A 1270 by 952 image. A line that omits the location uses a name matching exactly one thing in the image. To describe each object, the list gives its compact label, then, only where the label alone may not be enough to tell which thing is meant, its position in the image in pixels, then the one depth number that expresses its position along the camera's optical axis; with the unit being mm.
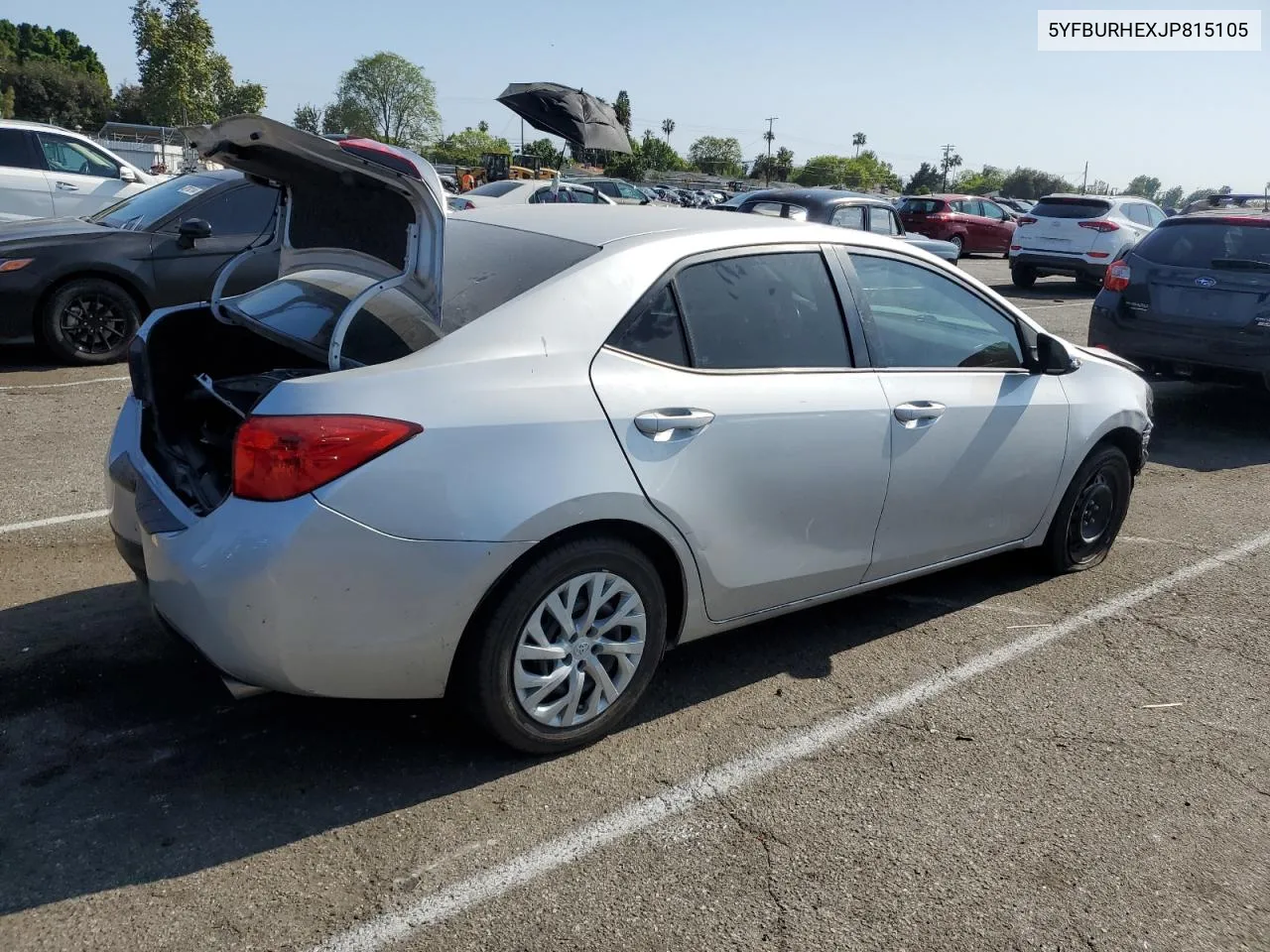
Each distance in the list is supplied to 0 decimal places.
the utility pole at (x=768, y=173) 100106
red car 24562
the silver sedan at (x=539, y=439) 2775
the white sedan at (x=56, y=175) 11852
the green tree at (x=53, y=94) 84062
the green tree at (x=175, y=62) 89812
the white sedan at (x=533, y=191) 17609
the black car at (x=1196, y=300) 7820
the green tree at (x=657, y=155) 120812
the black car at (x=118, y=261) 8031
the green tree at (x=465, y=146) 107562
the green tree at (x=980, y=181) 122531
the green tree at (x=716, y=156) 142500
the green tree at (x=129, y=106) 96562
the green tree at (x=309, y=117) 118238
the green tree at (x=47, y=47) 107438
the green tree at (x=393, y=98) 150500
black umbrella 14453
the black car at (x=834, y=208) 12734
